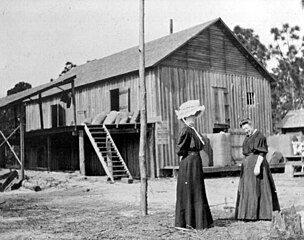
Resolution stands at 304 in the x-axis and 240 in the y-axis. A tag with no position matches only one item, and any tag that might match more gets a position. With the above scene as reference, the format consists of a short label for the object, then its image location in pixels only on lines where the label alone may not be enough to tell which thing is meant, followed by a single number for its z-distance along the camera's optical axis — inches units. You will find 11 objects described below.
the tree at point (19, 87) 1972.2
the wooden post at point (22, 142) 738.8
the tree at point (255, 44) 1900.8
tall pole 349.7
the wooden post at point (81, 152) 750.7
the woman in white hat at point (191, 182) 274.7
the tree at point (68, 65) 2222.8
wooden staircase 693.3
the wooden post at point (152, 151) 777.6
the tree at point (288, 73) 1859.0
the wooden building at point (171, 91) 792.3
